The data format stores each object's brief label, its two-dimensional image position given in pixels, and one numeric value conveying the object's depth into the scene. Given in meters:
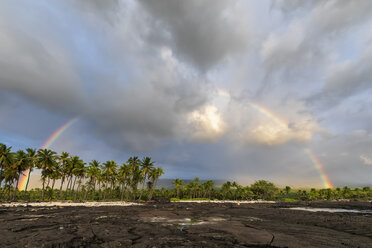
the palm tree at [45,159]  63.66
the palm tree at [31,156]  62.51
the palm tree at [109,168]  78.50
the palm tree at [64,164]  69.06
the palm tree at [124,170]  82.94
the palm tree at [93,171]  77.00
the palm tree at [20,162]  58.38
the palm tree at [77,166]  70.44
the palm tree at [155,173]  85.82
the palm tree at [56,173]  69.66
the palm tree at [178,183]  120.62
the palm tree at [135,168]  84.31
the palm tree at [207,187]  131.62
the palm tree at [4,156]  54.53
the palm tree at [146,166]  83.12
